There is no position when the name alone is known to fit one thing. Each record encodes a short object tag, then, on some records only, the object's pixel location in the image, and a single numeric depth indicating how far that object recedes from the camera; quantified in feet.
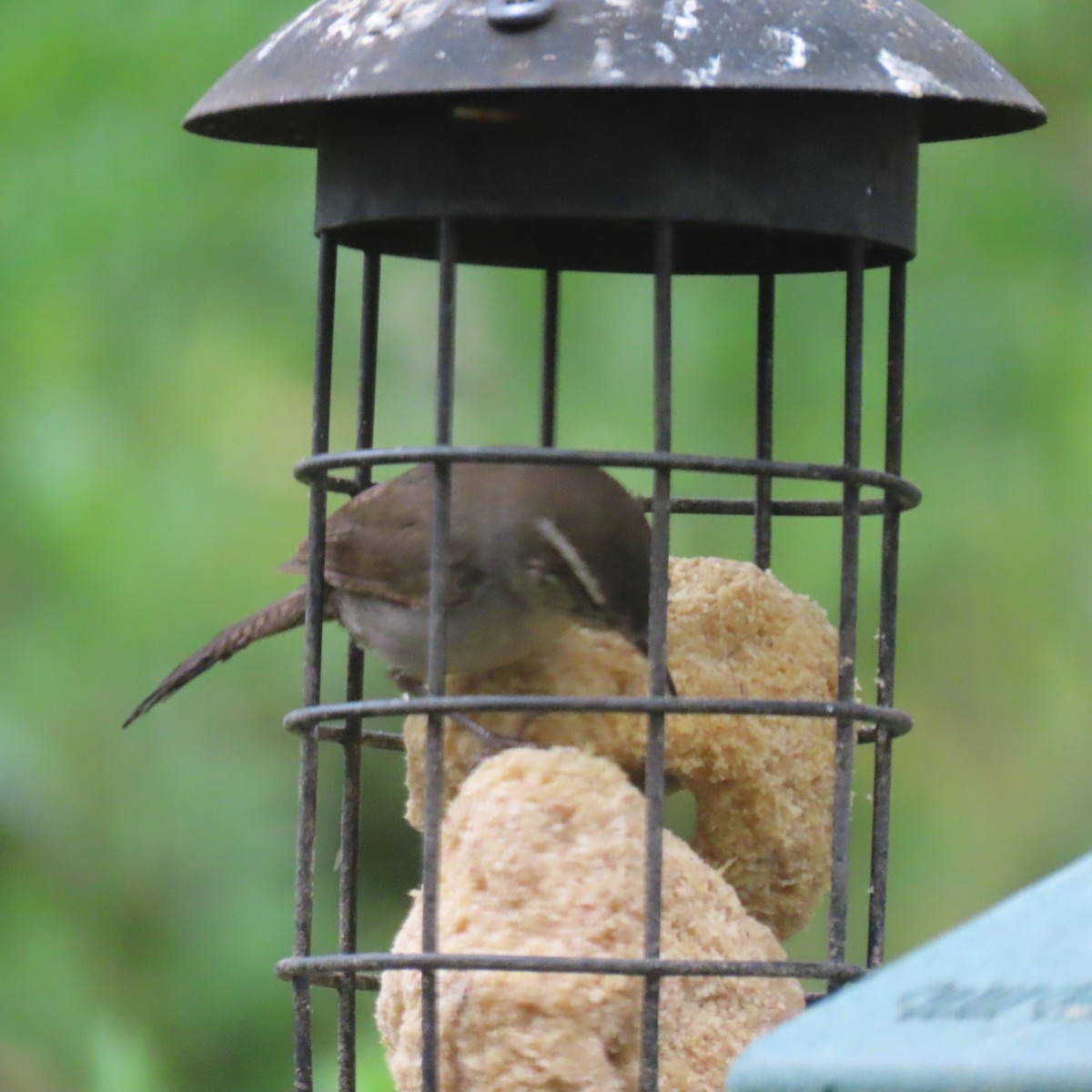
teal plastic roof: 11.66
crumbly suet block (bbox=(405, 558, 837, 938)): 24.03
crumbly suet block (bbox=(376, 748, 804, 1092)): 21.38
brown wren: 25.14
